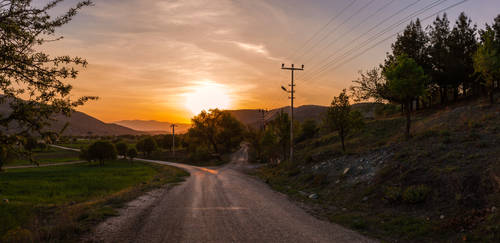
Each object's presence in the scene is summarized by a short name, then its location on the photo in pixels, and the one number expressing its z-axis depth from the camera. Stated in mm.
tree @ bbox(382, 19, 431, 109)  51812
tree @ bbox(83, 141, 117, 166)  72062
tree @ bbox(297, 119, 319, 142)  74250
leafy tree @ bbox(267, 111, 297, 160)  45281
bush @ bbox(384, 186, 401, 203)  13711
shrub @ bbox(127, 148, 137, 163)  82319
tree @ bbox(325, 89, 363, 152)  32078
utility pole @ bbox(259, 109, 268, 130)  76812
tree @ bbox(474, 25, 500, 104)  32094
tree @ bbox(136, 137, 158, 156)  108562
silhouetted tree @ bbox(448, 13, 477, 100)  48375
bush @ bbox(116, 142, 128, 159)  94000
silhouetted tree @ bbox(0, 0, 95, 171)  6711
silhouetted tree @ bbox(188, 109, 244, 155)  84000
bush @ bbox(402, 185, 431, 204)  12680
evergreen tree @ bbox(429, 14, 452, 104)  49203
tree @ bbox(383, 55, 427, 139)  26734
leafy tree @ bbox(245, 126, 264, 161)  71031
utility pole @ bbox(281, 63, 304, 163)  39281
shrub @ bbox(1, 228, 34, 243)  9031
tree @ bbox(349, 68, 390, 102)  45625
